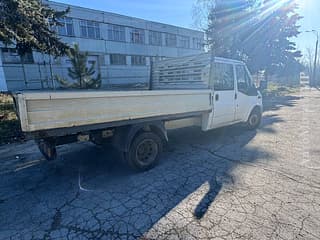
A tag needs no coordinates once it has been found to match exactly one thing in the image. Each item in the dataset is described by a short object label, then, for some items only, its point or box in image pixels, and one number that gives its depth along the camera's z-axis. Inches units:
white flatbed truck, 123.2
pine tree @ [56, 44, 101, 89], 581.0
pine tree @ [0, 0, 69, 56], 298.4
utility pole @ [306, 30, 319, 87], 1374.8
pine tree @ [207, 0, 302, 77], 847.7
